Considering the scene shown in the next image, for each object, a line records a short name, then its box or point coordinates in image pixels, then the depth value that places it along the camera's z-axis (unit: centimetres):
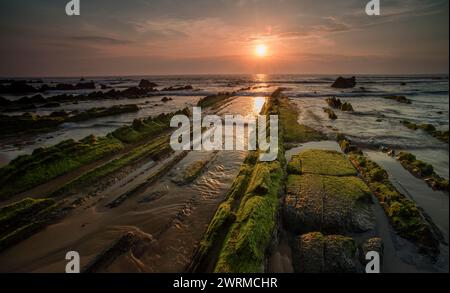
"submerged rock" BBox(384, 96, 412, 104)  4172
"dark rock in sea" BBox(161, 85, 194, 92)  7172
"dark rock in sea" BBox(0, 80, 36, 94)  6263
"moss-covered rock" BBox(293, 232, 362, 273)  667
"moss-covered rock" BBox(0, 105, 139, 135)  2245
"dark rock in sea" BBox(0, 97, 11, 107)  3889
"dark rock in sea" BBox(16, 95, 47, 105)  4145
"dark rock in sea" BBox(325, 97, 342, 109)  3731
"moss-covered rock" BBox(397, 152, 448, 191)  1099
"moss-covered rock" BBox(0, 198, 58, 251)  809
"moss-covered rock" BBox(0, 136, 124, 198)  1130
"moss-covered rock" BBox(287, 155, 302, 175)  1227
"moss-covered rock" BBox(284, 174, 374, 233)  838
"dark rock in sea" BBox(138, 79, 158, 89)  9026
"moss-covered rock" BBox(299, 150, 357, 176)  1224
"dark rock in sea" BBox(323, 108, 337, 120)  2785
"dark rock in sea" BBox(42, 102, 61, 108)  3867
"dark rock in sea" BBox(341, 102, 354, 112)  3400
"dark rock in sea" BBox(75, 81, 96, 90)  8426
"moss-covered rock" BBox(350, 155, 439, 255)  763
